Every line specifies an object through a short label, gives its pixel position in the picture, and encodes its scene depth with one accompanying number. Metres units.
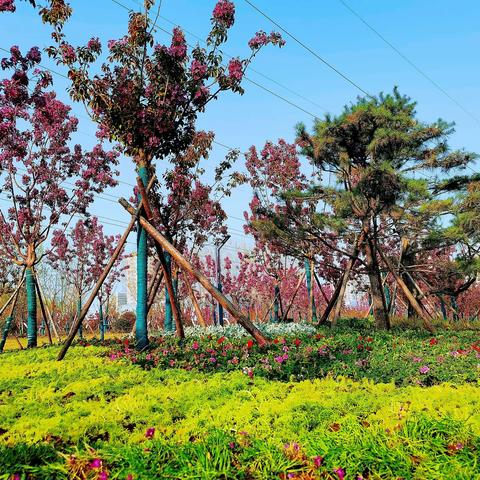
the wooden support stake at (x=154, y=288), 10.98
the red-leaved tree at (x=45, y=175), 11.51
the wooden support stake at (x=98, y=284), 7.19
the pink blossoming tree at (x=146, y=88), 8.67
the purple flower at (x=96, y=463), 2.38
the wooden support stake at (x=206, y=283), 6.75
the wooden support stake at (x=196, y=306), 11.87
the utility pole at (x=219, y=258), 17.72
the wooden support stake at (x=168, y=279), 8.23
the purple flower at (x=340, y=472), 2.26
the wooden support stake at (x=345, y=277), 11.23
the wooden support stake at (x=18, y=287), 10.96
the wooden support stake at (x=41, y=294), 11.45
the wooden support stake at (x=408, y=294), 10.60
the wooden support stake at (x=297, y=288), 16.25
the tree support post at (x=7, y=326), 10.61
